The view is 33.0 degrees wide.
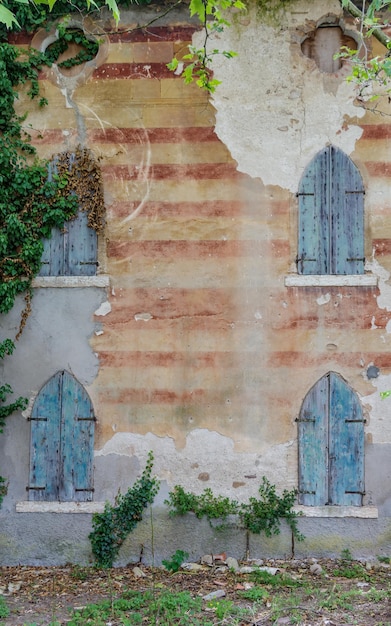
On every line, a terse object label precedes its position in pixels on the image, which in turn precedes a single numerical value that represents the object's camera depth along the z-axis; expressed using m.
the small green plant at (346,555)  6.83
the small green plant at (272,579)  6.19
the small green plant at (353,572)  6.47
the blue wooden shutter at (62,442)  7.03
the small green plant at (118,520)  6.89
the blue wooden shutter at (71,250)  7.24
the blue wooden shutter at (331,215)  7.09
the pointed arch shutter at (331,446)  6.89
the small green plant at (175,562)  6.73
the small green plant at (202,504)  6.89
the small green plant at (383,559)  6.82
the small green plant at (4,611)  5.58
